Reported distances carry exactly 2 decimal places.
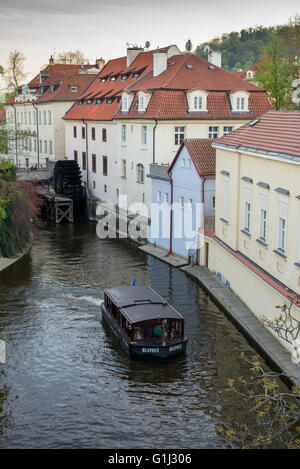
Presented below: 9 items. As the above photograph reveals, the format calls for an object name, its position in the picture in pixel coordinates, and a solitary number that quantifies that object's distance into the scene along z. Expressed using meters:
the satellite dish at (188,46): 42.00
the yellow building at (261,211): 17.23
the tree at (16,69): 73.06
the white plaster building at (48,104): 57.08
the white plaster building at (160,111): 36.22
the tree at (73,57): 82.81
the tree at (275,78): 43.22
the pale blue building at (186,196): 28.48
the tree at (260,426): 13.40
